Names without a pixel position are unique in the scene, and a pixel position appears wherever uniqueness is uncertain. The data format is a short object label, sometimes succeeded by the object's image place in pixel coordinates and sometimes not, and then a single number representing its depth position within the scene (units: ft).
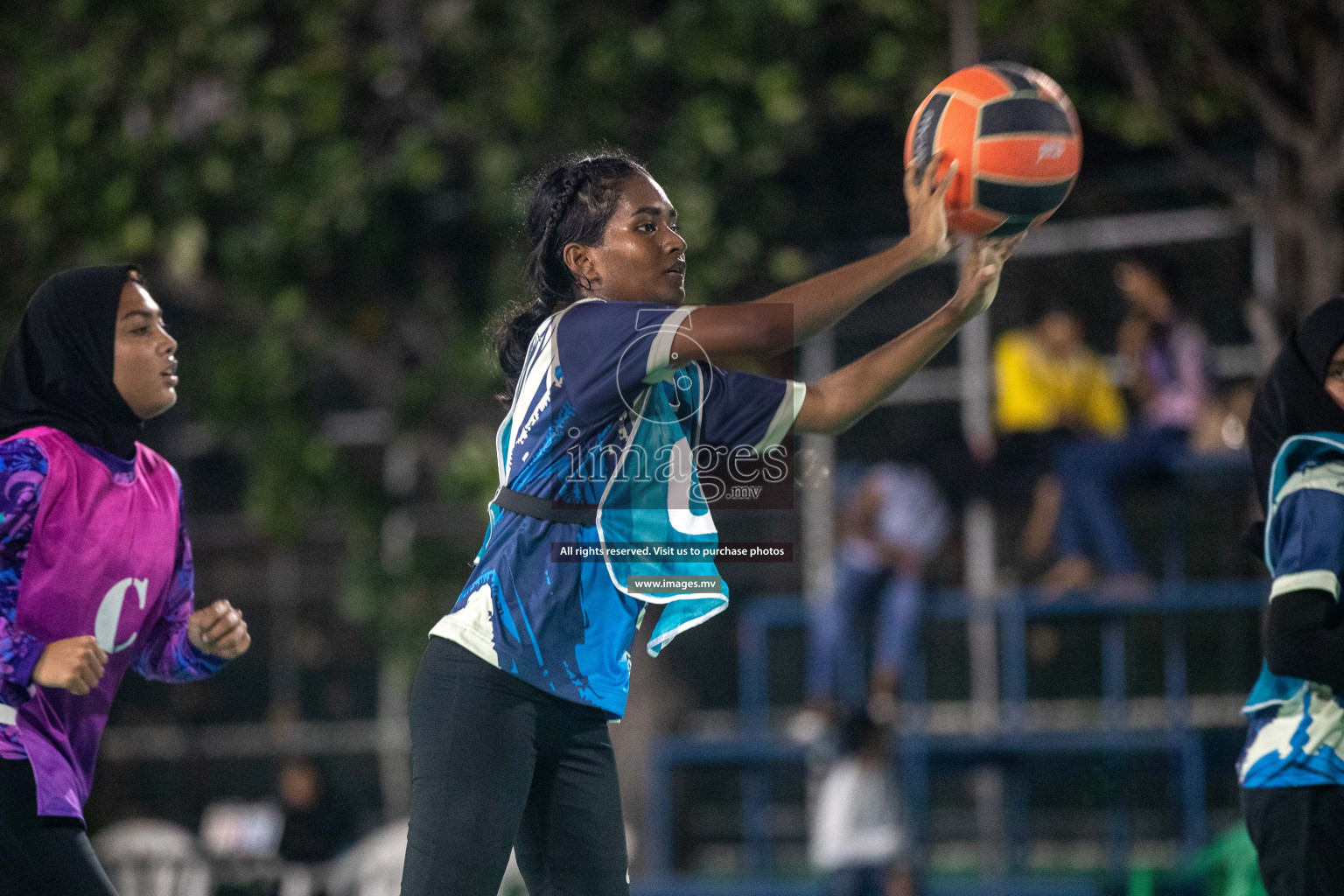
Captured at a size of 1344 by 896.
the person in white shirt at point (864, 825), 54.34
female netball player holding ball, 19.53
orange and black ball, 22.16
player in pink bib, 22.04
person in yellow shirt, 56.03
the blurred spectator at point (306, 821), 63.93
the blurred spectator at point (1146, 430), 53.72
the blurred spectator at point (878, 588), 57.62
